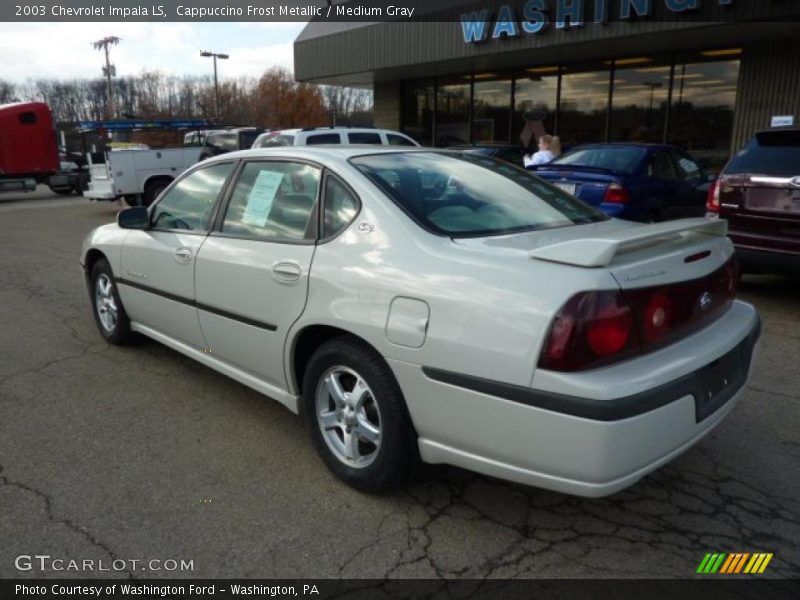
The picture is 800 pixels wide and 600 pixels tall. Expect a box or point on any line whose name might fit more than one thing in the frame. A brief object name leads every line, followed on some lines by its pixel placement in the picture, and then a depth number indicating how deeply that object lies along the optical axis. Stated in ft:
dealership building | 39.50
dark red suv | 18.57
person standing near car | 32.35
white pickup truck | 47.21
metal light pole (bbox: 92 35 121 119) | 163.51
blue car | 24.11
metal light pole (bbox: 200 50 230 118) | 167.32
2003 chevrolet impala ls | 7.38
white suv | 39.96
